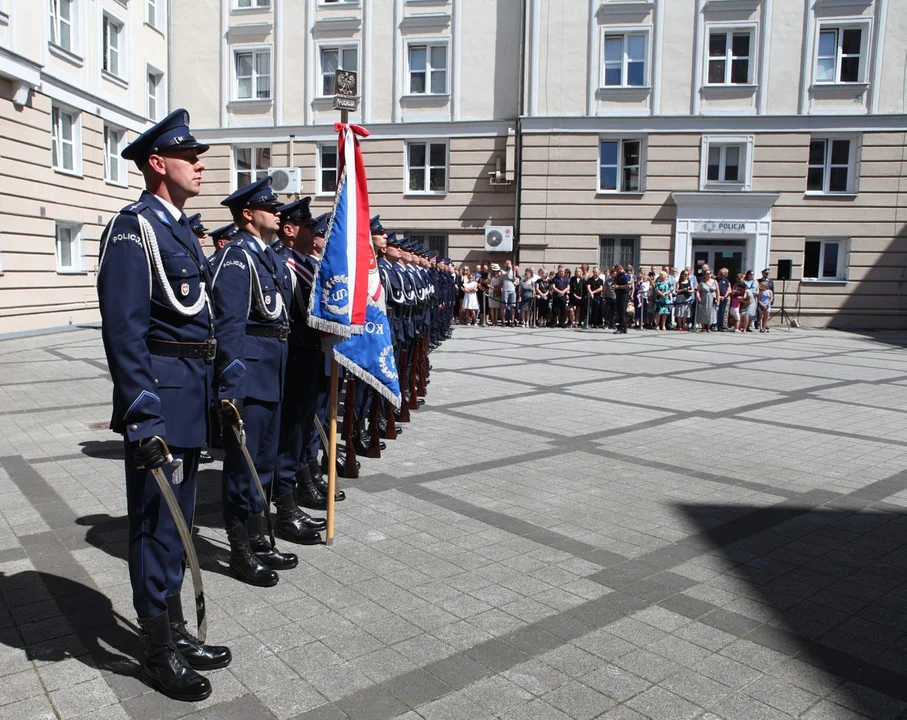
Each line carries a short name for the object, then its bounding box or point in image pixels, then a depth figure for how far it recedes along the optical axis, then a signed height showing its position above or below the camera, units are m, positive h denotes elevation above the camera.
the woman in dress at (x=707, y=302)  23.42 -0.73
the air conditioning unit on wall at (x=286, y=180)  26.98 +2.84
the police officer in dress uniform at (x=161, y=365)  3.24 -0.43
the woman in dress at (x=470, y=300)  24.38 -0.92
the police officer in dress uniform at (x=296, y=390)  5.28 -0.83
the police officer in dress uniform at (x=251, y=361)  4.29 -0.53
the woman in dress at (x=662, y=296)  23.52 -0.60
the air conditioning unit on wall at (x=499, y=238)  26.83 +1.08
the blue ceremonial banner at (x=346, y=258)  5.16 +0.06
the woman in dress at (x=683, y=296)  23.48 -0.59
